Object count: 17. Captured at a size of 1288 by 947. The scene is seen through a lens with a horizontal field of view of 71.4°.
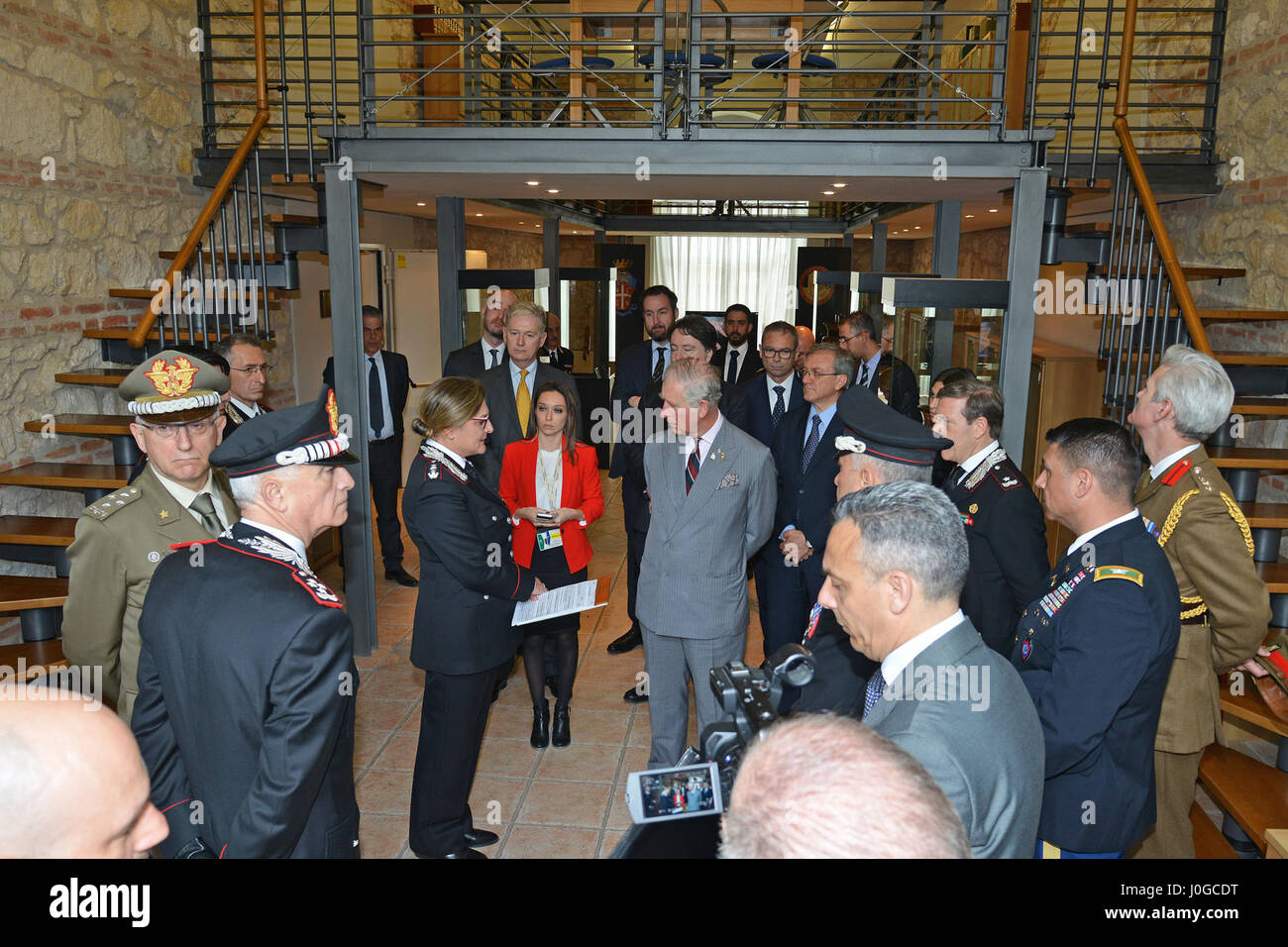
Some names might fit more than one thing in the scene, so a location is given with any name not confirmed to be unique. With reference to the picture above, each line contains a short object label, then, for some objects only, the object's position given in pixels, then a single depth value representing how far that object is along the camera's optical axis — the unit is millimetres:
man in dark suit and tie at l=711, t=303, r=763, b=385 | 7082
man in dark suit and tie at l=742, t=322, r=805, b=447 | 5383
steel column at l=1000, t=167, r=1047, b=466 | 4715
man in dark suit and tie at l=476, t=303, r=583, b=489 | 5059
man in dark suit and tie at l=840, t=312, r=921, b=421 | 6172
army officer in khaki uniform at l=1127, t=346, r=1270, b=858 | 2824
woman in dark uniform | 3143
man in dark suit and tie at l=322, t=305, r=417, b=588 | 6547
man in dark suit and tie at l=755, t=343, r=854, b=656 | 4180
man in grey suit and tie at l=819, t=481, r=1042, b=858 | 1523
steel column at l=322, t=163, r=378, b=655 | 4969
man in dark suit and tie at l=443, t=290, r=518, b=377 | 5742
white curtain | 16531
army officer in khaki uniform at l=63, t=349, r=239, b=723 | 2646
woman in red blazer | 4297
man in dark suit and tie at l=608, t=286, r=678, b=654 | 5227
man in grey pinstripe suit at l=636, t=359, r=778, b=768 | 3430
